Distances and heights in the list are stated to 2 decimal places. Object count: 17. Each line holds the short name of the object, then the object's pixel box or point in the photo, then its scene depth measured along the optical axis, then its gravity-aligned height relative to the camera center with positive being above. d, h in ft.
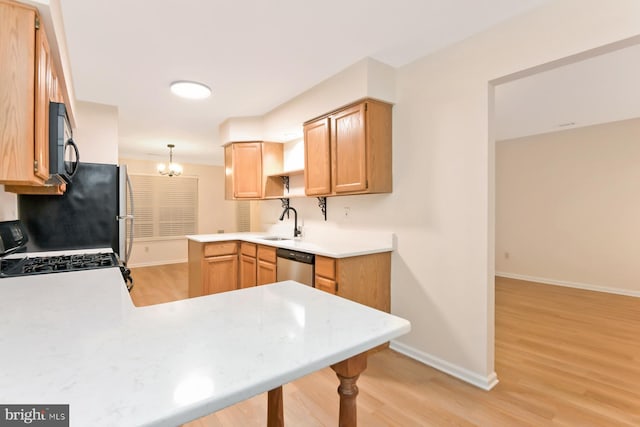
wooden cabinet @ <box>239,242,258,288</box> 11.82 -2.10
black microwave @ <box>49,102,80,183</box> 4.64 +1.15
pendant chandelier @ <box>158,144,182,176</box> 19.77 +2.86
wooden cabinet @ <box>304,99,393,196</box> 8.55 +1.87
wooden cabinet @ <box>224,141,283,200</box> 13.32 +2.03
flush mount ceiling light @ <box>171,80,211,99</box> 9.72 +4.06
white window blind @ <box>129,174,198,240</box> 21.15 +0.48
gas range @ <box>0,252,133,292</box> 5.67 -1.07
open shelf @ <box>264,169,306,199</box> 12.75 +1.17
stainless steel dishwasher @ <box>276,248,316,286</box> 9.09 -1.70
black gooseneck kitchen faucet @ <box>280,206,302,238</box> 12.61 -0.30
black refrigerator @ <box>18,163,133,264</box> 8.29 -0.04
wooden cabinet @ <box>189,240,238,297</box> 12.00 -2.24
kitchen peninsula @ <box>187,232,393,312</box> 8.32 -1.63
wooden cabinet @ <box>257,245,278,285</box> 10.66 -1.93
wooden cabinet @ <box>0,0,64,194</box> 3.84 +1.54
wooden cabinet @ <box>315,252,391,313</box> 8.21 -1.86
